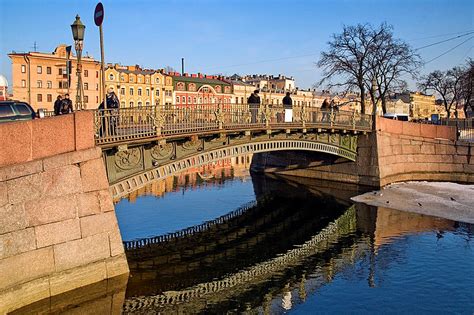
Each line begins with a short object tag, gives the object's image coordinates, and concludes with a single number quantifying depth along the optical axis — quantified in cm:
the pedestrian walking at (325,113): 2418
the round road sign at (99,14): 1171
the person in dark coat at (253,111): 1880
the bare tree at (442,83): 5784
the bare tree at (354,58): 3894
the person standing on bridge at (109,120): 1243
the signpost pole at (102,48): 1200
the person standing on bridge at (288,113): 2076
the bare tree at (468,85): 4680
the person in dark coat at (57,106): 1454
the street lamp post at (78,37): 1217
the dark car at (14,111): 1296
